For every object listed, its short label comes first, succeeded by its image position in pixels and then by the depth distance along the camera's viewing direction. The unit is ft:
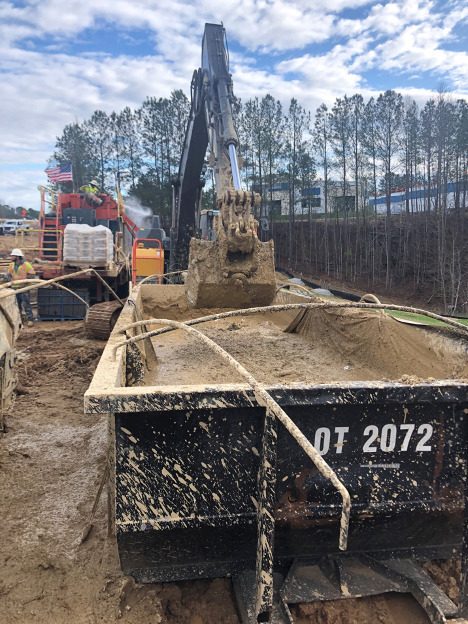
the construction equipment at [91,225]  34.76
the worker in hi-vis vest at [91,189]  43.62
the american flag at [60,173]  59.82
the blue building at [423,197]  120.26
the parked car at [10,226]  123.65
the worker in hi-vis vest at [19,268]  30.69
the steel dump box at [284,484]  6.23
